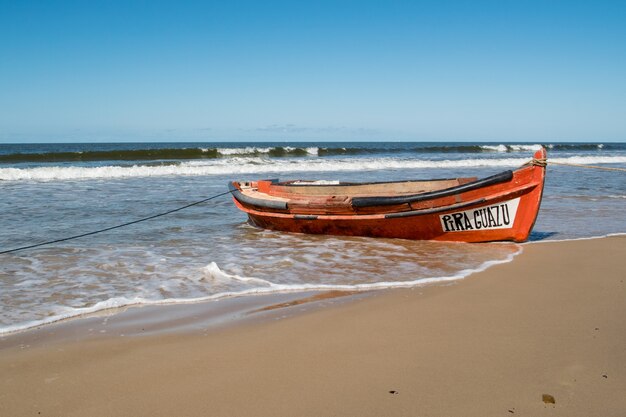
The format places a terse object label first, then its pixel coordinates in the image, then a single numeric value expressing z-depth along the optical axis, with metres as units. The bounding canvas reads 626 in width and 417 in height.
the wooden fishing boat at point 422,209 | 6.68
